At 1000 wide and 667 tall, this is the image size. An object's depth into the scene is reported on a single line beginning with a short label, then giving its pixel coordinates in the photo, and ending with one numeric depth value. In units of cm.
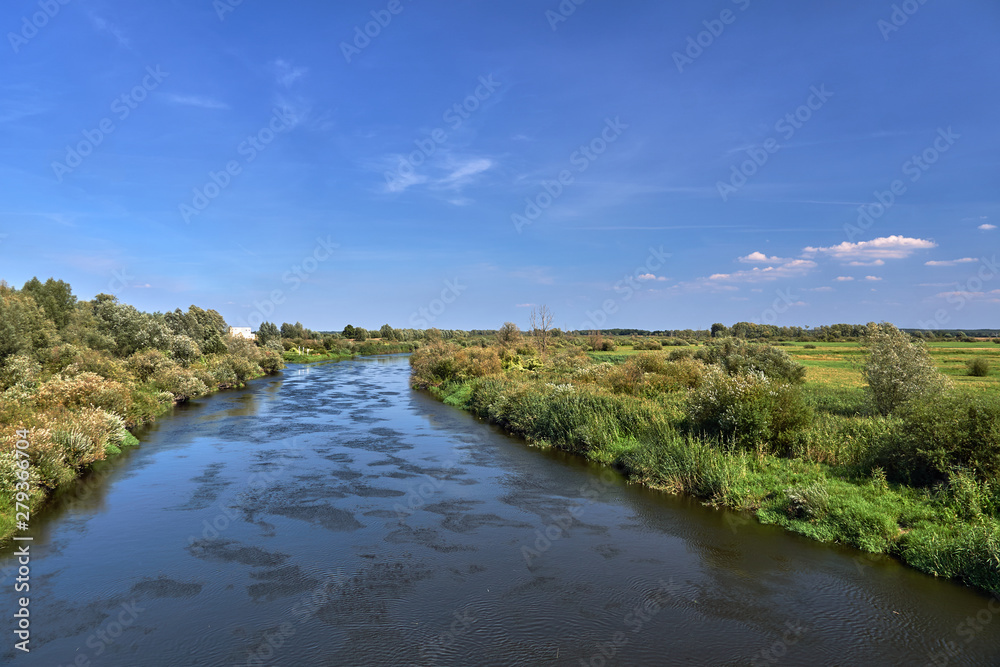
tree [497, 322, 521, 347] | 6775
